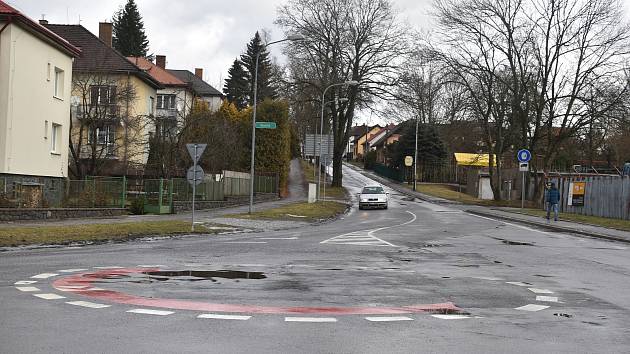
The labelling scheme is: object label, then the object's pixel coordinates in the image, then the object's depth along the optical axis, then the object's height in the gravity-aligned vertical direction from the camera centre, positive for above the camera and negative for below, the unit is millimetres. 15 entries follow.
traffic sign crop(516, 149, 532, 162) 35531 +1857
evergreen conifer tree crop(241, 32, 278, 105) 90062 +16444
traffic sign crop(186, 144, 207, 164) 22219 +972
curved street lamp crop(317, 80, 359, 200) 44062 +2757
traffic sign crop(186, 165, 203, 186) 21875 +138
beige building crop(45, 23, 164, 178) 38781 +4468
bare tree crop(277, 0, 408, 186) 57750 +12315
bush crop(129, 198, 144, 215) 30969 -1458
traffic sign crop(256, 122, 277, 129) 28062 +2408
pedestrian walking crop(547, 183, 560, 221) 31511 -407
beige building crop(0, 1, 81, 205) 27156 +3222
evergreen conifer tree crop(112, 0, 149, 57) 85438 +19046
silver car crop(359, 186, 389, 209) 43062 -979
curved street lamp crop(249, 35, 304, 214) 29877 +2979
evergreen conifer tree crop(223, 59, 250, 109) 97250 +14377
